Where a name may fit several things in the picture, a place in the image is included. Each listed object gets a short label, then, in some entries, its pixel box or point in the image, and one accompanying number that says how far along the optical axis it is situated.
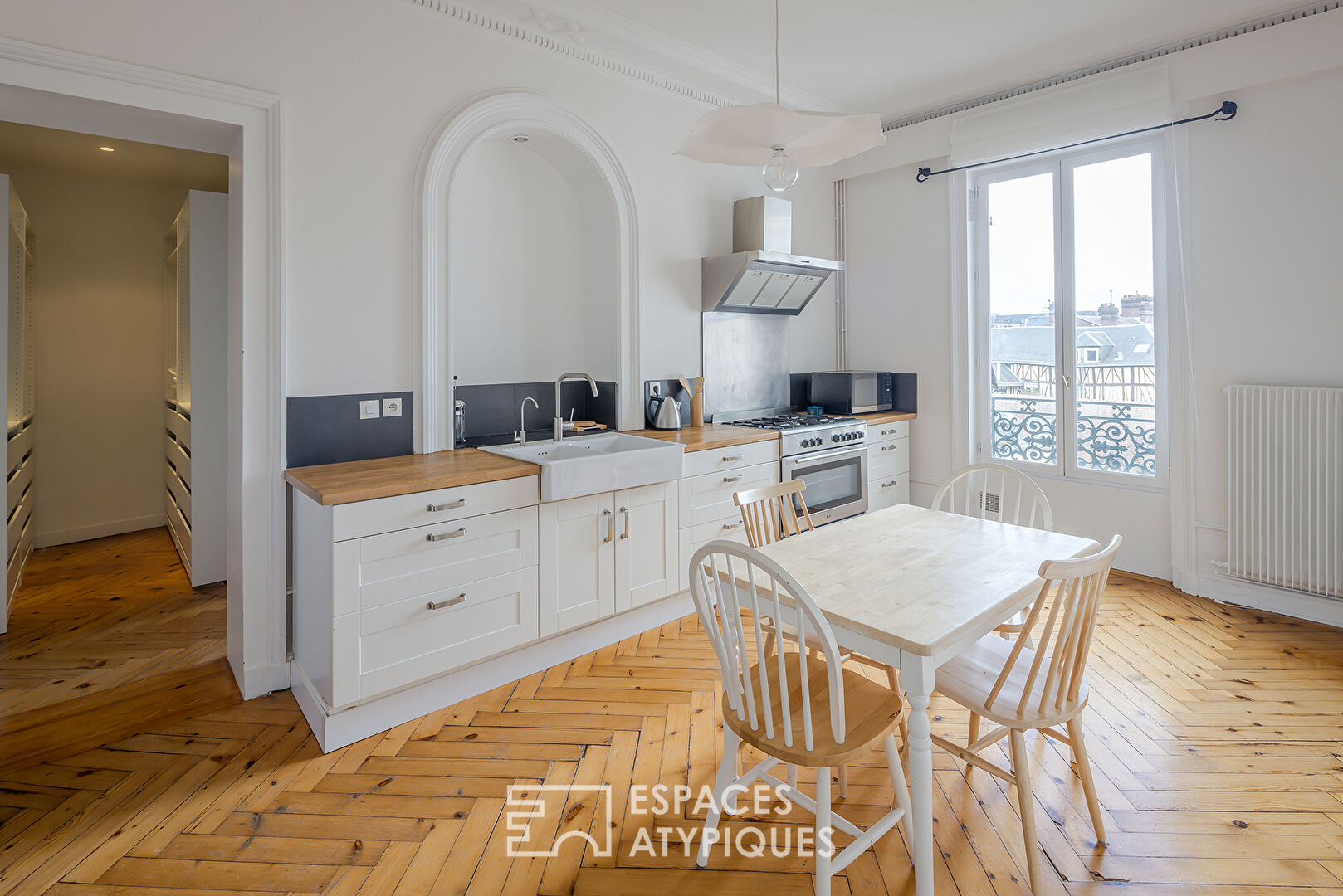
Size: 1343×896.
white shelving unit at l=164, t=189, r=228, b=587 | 3.79
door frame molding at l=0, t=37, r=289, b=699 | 2.55
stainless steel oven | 3.92
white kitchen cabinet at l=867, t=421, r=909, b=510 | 4.54
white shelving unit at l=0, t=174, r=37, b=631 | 3.66
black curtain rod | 3.42
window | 3.83
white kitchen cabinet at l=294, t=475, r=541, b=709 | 2.29
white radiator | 3.20
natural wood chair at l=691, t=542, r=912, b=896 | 1.50
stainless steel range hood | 4.02
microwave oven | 4.58
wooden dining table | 1.51
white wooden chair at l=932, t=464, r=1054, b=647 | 4.27
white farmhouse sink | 2.75
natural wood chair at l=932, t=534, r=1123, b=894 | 1.59
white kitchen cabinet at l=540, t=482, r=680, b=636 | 2.85
